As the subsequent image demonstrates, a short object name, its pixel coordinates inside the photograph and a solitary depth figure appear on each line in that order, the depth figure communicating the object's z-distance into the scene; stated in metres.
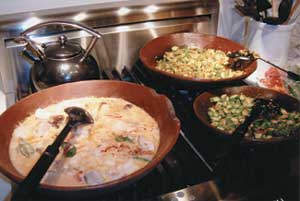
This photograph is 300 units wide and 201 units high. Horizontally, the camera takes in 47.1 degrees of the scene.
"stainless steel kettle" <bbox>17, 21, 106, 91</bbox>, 1.13
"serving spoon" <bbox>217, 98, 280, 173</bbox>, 0.85
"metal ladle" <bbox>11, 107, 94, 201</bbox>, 0.68
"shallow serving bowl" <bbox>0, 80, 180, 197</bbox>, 0.73
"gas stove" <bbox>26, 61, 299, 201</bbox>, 0.83
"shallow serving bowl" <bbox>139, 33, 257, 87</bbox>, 1.19
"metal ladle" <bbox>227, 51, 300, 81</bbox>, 1.30
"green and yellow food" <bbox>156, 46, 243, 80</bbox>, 1.29
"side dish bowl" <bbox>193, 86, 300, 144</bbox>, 0.98
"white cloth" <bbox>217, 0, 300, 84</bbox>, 1.39
